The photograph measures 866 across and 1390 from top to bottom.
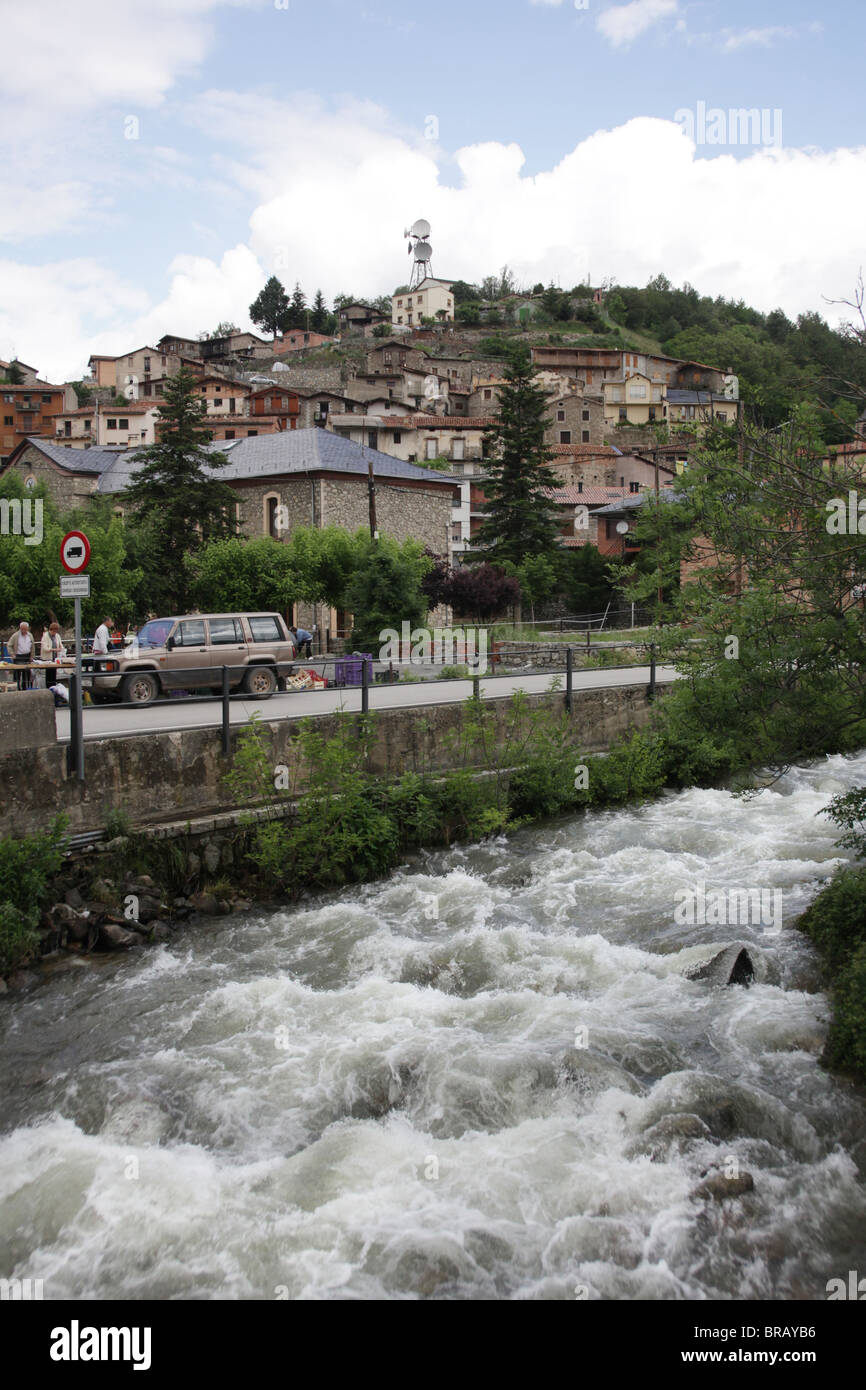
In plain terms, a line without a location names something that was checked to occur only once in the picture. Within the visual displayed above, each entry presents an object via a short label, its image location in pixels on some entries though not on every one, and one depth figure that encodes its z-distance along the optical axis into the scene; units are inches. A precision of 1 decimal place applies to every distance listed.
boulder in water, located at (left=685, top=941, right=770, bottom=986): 340.2
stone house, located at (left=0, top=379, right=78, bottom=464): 3831.2
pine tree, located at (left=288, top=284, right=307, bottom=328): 6107.3
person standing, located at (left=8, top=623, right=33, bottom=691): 822.5
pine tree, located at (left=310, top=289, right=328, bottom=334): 6107.3
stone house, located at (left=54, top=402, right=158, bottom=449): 3499.0
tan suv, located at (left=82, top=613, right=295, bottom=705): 668.1
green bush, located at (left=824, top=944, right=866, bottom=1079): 273.6
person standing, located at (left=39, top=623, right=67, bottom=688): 822.5
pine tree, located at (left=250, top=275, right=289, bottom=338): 6254.9
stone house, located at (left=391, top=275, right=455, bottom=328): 6131.9
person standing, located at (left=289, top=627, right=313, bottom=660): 1182.8
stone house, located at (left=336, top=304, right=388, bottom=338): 6053.2
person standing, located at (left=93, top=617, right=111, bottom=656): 889.5
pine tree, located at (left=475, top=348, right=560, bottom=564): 2103.8
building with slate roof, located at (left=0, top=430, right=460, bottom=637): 1872.5
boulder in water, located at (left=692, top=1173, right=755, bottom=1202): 226.4
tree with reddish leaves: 1667.1
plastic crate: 815.1
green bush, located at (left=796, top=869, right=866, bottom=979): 342.6
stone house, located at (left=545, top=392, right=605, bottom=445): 3831.2
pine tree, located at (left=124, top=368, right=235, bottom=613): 1617.9
